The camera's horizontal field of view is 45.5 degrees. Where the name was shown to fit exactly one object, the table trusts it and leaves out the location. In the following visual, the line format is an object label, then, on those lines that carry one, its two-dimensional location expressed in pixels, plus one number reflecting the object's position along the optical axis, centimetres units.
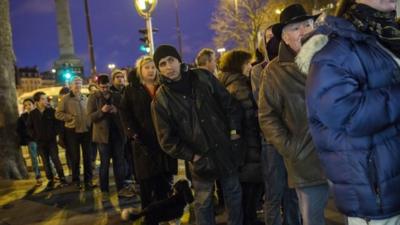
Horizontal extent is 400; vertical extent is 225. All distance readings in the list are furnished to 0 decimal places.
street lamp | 1160
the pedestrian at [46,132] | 1005
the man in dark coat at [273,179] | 478
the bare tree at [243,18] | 4197
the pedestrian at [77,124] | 956
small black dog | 539
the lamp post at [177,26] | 3861
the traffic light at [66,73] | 2781
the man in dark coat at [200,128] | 457
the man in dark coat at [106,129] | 830
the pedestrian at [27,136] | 1060
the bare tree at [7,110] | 1116
